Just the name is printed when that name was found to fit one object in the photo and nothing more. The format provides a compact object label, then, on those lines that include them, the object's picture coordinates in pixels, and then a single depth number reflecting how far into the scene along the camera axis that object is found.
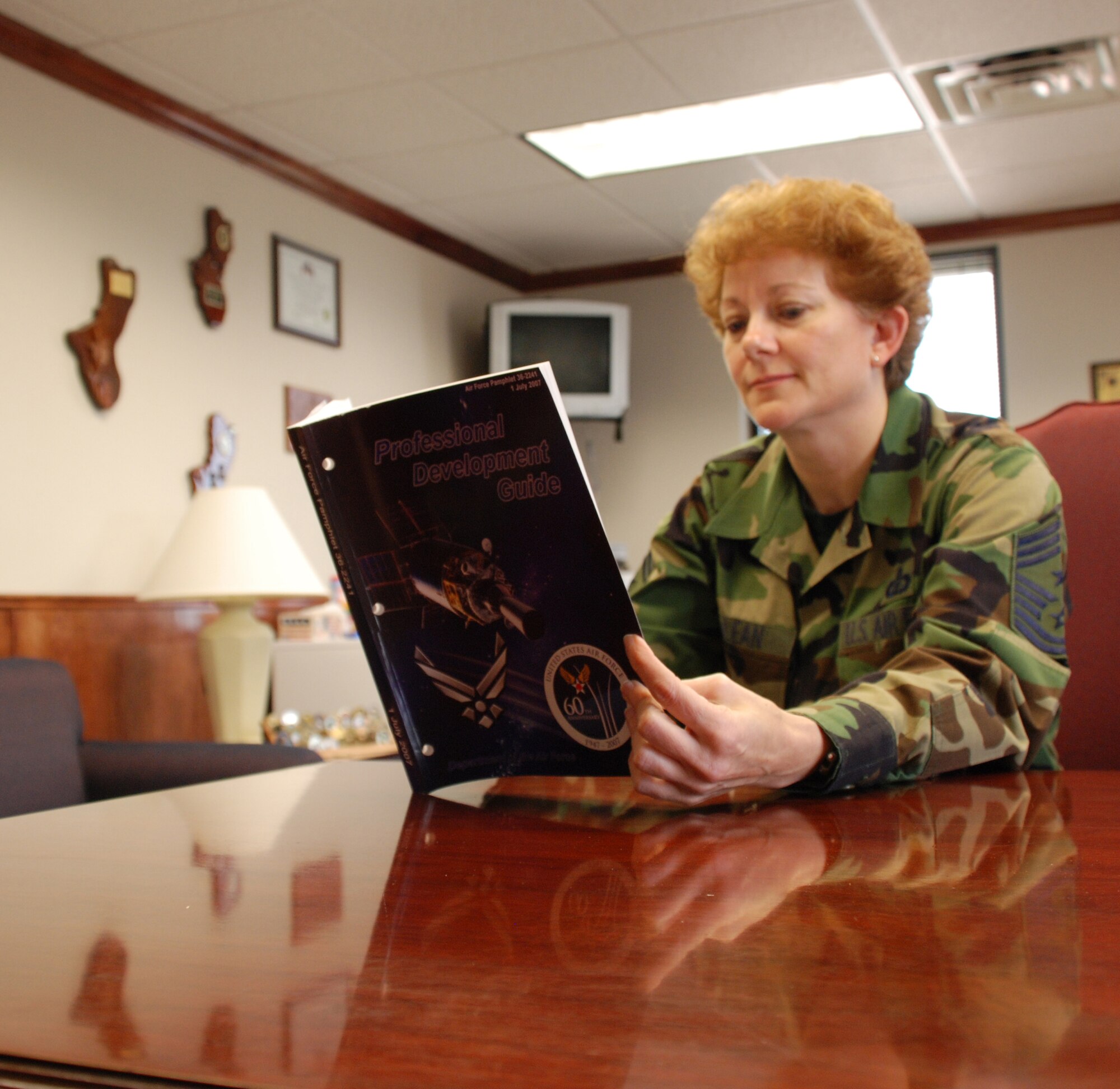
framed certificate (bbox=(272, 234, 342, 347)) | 4.41
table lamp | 3.31
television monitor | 5.63
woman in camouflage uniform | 0.98
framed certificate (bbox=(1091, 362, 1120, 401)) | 5.31
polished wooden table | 0.36
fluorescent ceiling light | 4.11
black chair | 1.78
